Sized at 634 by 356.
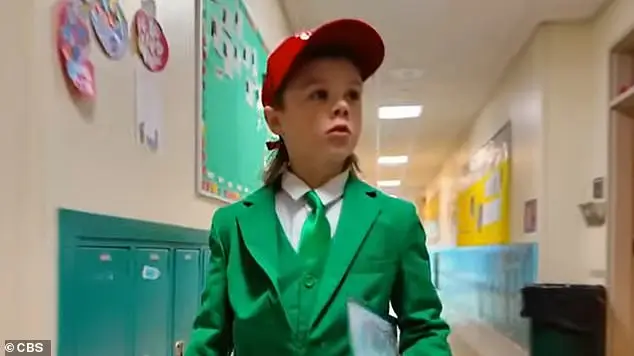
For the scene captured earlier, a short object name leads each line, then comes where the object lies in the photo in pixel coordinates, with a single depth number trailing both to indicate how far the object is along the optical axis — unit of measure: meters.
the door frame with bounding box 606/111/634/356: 3.42
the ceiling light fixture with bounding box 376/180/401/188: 10.89
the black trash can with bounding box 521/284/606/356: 3.51
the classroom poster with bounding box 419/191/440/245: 10.56
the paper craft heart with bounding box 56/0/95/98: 0.85
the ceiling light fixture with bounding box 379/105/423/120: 6.18
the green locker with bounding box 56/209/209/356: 0.87
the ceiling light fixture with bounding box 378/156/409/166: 9.05
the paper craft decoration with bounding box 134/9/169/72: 1.15
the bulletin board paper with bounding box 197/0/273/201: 1.63
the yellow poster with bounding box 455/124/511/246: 5.14
